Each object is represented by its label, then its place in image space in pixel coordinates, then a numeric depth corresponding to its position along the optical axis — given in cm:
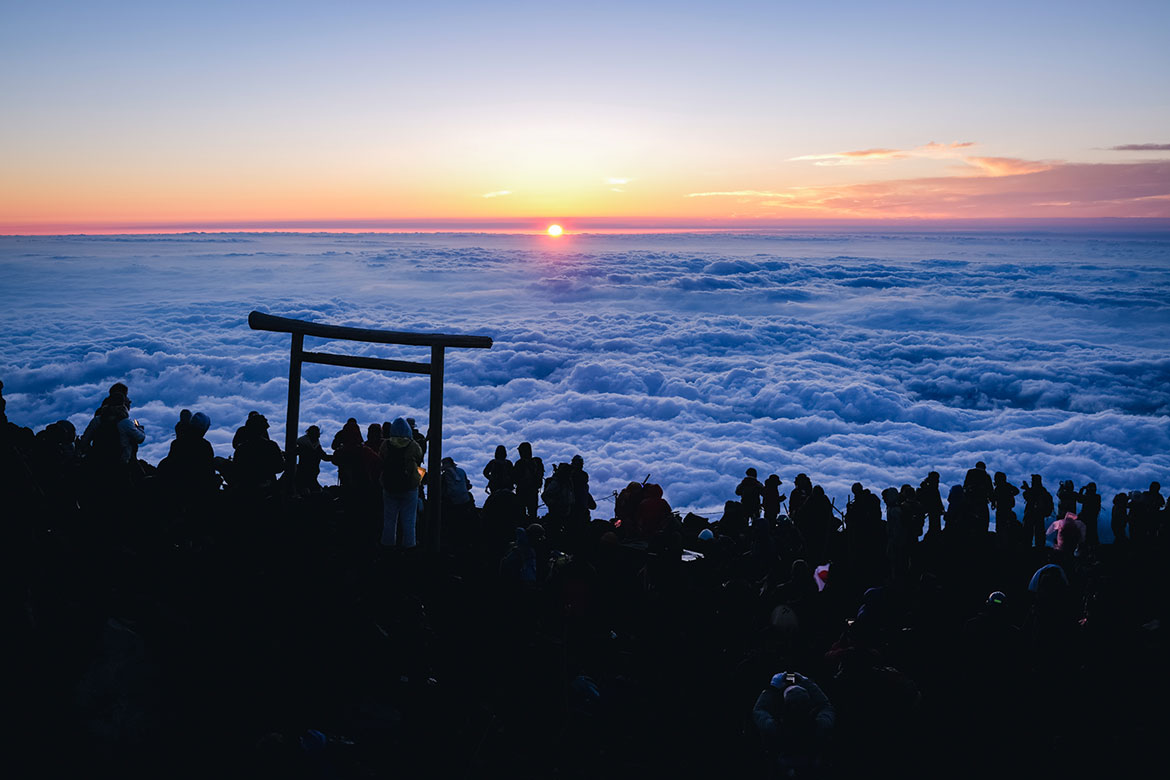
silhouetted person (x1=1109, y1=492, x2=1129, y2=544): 954
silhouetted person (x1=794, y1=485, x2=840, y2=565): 872
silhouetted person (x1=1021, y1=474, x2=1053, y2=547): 988
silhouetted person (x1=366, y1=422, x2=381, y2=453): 816
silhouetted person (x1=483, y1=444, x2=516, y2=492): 868
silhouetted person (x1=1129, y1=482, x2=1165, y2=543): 920
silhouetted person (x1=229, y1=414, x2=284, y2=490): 713
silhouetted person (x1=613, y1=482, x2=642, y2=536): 870
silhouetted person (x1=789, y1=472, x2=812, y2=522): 919
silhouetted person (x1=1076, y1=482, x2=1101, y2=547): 884
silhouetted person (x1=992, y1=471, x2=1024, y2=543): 938
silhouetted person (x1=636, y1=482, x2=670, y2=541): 852
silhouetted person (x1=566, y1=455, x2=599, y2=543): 888
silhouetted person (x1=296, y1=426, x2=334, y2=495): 843
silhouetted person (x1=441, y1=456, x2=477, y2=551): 837
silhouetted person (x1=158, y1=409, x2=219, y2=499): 711
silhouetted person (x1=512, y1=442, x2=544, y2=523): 886
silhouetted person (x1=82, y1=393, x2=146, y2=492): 734
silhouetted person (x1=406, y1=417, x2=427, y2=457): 718
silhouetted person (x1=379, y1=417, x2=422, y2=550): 686
